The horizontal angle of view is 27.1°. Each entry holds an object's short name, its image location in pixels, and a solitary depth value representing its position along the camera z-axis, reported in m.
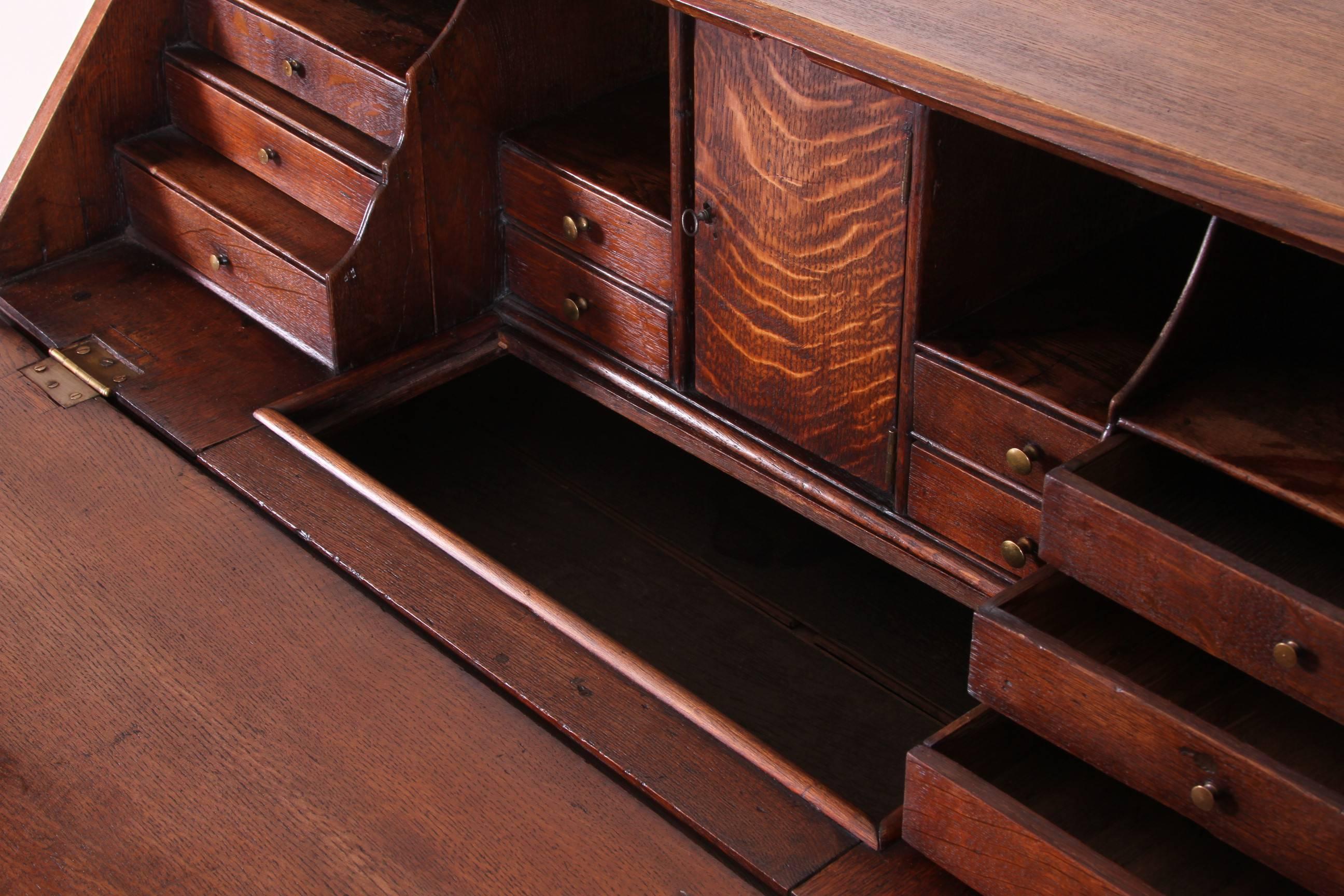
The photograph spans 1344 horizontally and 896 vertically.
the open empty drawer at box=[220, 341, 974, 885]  1.36
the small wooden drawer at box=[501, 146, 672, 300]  1.54
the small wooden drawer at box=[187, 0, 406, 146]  1.60
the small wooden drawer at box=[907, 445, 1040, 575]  1.39
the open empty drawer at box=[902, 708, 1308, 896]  1.21
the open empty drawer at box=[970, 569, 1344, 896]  1.16
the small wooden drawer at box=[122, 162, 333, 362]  1.61
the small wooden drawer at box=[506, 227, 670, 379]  1.57
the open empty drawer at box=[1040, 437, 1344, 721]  1.16
